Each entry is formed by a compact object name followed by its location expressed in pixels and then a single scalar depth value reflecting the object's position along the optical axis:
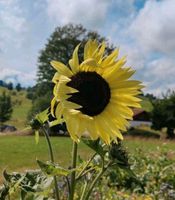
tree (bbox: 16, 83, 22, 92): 64.98
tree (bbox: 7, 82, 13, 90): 66.76
